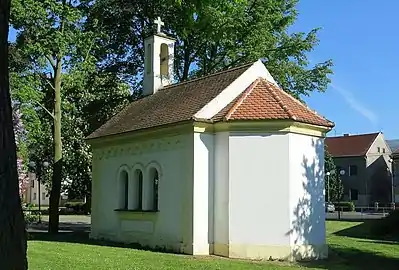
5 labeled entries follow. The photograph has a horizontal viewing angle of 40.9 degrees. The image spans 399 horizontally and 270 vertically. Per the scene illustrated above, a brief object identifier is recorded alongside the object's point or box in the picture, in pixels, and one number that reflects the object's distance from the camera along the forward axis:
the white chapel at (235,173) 18.61
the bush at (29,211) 26.48
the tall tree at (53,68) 26.89
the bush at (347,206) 71.21
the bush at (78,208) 57.61
